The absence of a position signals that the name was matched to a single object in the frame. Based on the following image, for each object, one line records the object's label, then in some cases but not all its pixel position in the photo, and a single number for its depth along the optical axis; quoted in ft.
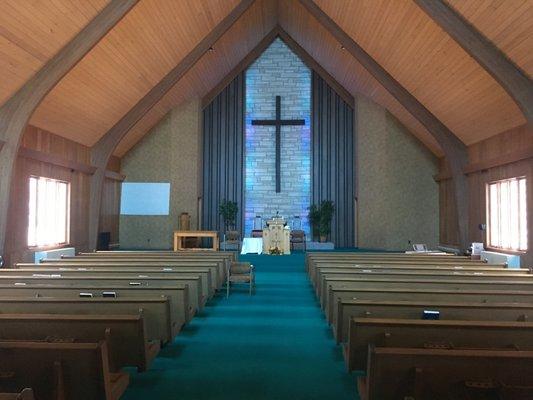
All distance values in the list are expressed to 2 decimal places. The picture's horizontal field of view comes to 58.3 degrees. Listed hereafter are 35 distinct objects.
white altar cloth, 39.42
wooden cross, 48.39
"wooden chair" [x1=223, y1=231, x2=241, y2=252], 43.21
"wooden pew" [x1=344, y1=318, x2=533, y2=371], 8.47
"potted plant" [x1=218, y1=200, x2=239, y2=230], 46.50
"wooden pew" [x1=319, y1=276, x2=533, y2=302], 14.79
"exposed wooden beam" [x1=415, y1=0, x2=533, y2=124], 22.75
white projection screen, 45.24
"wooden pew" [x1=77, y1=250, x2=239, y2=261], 26.14
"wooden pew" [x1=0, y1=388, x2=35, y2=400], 4.70
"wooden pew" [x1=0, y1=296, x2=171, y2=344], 10.77
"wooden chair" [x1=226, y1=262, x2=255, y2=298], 21.94
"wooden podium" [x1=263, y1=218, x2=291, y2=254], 36.73
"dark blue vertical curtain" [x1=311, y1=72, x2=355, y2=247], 48.03
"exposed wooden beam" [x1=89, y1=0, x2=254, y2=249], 33.83
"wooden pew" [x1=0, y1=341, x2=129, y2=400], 6.72
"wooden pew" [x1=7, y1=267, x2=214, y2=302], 16.14
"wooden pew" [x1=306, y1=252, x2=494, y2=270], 22.39
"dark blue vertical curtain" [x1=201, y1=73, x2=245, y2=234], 48.98
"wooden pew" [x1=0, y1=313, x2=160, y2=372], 8.80
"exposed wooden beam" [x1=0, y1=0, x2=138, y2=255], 23.24
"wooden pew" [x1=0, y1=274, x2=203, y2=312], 15.17
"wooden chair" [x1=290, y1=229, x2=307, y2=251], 43.24
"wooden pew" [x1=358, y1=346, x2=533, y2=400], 6.55
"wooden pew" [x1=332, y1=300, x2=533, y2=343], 10.90
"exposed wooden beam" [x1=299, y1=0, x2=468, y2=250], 33.01
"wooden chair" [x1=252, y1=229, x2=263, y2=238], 44.73
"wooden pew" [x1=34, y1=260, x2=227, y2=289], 20.22
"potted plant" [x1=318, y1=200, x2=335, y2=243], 45.80
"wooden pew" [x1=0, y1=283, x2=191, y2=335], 12.86
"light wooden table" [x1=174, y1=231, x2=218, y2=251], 38.04
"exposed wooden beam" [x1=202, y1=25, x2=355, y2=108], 48.01
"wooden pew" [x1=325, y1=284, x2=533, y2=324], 13.00
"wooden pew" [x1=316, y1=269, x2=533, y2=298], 16.39
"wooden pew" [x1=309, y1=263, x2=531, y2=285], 18.44
